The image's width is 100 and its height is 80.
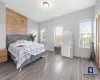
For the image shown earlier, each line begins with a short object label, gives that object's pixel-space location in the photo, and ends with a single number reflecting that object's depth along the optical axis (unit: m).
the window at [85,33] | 3.18
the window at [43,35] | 4.85
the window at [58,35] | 4.12
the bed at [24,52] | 2.16
